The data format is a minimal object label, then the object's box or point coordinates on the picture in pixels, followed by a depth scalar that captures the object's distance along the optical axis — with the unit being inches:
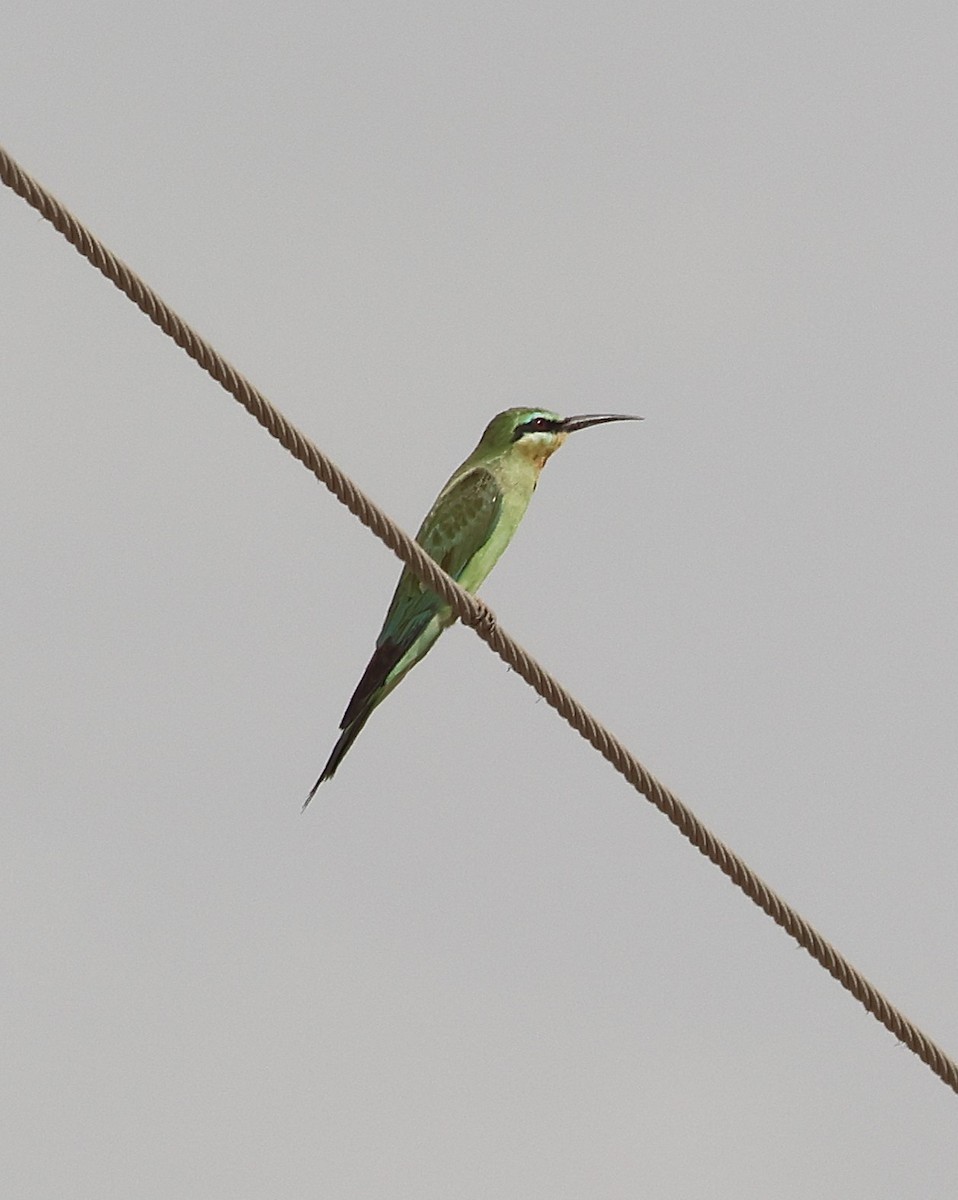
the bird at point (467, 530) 680.4
